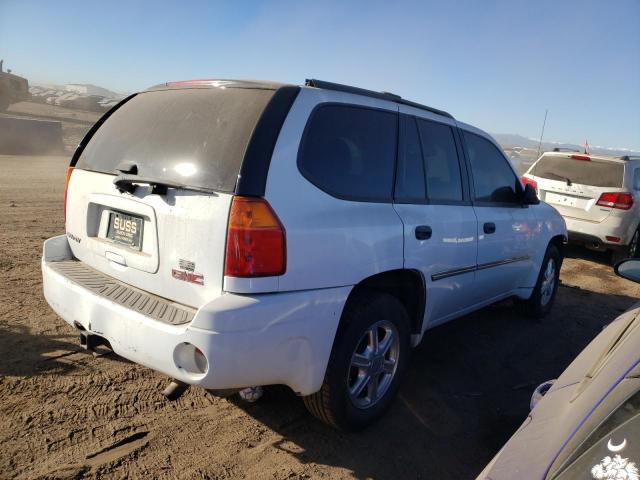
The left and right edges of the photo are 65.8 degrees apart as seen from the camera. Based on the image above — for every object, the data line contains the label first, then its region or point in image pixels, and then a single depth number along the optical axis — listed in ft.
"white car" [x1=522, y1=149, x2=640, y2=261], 25.40
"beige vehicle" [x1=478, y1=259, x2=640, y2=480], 4.14
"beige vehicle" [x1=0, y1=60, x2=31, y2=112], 76.69
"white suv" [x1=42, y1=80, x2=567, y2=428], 7.36
